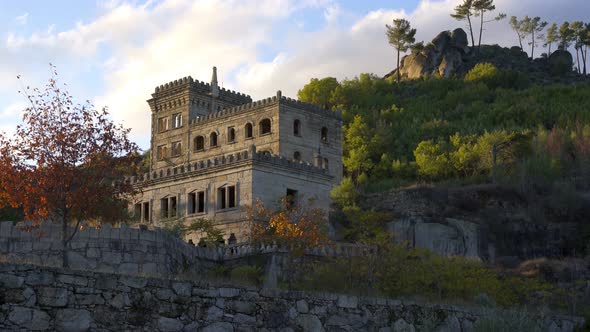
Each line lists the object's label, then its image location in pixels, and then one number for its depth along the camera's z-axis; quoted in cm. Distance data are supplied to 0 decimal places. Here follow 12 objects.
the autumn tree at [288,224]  3841
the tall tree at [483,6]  11125
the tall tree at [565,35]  11456
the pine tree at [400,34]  10431
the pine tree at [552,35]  11638
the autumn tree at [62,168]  2622
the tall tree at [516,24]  11897
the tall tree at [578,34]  11306
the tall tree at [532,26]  11838
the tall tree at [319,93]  8294
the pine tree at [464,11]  11125
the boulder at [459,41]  10800
